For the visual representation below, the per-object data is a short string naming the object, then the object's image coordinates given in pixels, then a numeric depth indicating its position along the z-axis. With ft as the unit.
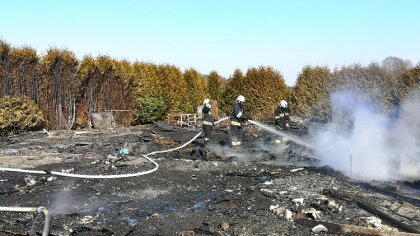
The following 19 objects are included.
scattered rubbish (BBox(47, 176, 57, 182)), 28.76
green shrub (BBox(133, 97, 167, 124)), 81.41
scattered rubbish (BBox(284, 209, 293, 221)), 20.50
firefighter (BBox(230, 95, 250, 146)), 43.72
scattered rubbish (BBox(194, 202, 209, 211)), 22.61
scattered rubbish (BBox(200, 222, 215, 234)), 18.58
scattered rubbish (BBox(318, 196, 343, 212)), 21.86
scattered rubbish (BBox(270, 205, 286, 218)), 21.15
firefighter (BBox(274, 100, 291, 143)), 49.55
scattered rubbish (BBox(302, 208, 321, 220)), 20.41
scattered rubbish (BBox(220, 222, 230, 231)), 19.11
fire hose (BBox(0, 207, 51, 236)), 15.10
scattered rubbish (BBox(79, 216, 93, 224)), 20.11
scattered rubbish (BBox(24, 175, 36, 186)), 27.82
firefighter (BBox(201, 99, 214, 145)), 45.21
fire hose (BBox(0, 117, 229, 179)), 28.60
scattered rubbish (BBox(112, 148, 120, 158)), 37.99
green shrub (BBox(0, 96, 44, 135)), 57.88
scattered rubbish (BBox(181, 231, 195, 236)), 17.79
